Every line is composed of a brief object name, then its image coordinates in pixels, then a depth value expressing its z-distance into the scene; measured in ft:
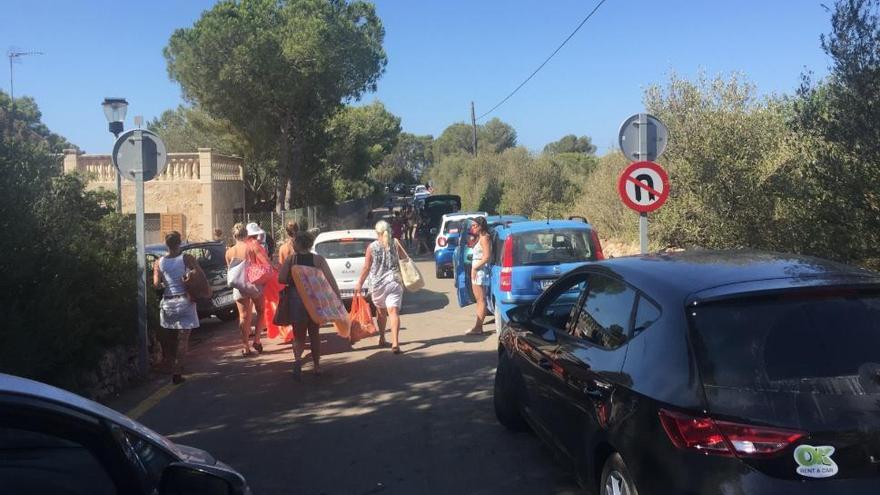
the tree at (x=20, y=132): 24.56
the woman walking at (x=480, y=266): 35.65
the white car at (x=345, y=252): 44.70
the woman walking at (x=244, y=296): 33.94
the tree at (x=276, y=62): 77.30
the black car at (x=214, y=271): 42.47
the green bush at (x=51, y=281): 20.22
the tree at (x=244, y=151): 90.89
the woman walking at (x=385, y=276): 32.50
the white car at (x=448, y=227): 66.90
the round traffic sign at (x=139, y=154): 29.86
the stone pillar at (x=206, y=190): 80.69
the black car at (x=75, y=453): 7.33
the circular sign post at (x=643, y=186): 29.07
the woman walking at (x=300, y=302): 27.78
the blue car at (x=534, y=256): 33.40
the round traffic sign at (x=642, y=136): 30.58
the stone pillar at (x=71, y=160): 83.11
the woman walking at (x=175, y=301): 28.40
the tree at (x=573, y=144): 301.43
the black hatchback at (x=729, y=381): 10.02
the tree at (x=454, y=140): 347.77
